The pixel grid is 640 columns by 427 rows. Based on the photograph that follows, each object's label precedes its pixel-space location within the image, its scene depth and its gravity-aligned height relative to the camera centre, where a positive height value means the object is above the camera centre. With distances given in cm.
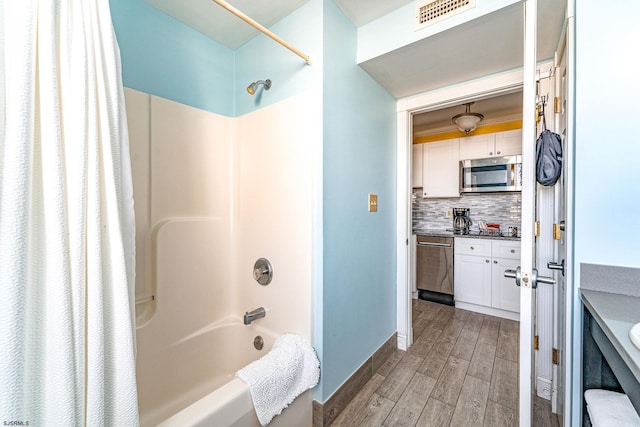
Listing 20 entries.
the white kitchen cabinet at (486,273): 271 -76
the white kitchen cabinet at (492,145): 296 +77
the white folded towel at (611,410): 73 -62
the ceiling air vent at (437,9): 133 +109
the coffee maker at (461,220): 341 -17
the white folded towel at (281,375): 108 -79
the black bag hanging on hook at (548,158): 142 +28
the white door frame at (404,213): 220 -4
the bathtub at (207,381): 97 -92
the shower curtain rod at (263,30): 103 +84
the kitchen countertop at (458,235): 280 -33
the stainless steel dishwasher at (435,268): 312 -77
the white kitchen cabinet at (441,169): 333 +53
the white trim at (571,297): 103 -38
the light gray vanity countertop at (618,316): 61 -35
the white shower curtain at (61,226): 62 -4
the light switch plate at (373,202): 184 +5
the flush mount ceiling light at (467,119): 273 +97
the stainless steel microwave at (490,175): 293 +40
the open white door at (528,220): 97 -5
